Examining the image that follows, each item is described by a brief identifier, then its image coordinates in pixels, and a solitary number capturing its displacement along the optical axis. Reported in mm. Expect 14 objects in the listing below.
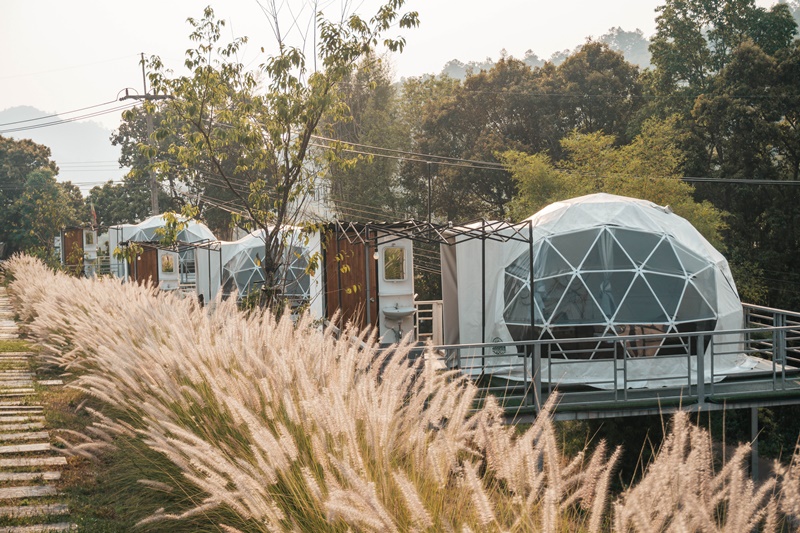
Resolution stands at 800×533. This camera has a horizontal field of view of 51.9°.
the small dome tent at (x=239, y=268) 18988
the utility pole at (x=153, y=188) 30347
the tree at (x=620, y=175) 26125
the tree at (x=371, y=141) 36750
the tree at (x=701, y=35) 33312
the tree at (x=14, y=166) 57125
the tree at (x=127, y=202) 51375
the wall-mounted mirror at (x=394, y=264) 14414
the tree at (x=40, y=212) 44562
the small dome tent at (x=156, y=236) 30369
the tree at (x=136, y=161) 50656
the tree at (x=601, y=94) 34812
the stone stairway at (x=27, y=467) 4430
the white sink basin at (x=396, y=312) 14055
